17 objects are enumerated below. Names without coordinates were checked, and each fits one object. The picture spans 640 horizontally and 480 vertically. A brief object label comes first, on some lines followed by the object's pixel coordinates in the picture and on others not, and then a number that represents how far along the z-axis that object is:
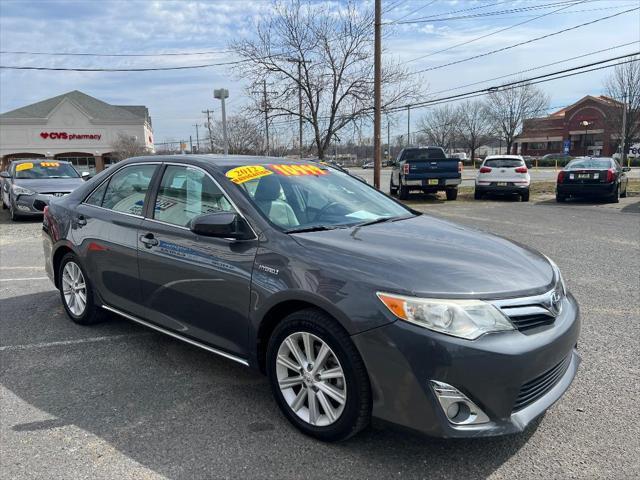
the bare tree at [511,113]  70.25
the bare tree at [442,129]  76.94
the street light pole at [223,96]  17.17
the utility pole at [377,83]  17.64
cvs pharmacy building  54.94
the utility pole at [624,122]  43.37
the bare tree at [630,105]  43.44
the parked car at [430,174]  16.78
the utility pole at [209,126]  48.09
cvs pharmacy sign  55.81
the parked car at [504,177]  17.22
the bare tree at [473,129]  74.25
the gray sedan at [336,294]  2.36
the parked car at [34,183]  12.62
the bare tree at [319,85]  21.22
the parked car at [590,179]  15.79
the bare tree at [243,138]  25.29
